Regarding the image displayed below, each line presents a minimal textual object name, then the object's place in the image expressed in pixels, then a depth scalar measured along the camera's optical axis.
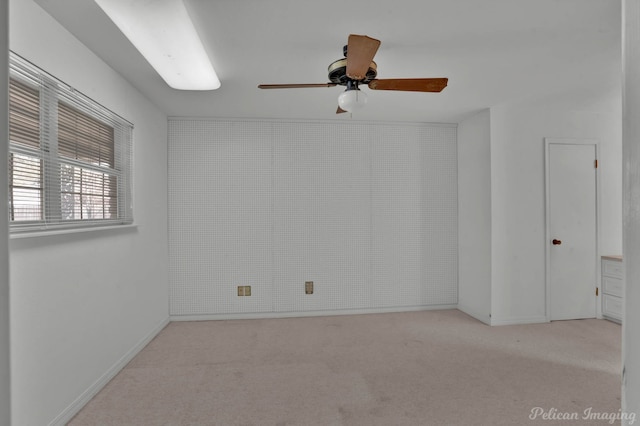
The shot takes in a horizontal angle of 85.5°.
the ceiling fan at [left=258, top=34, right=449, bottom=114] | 1.83
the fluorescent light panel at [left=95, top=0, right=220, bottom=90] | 1.64
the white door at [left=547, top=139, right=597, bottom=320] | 3.76
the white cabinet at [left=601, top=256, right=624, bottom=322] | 3.68
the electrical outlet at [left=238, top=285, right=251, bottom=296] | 3.96
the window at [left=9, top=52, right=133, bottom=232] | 1.71
